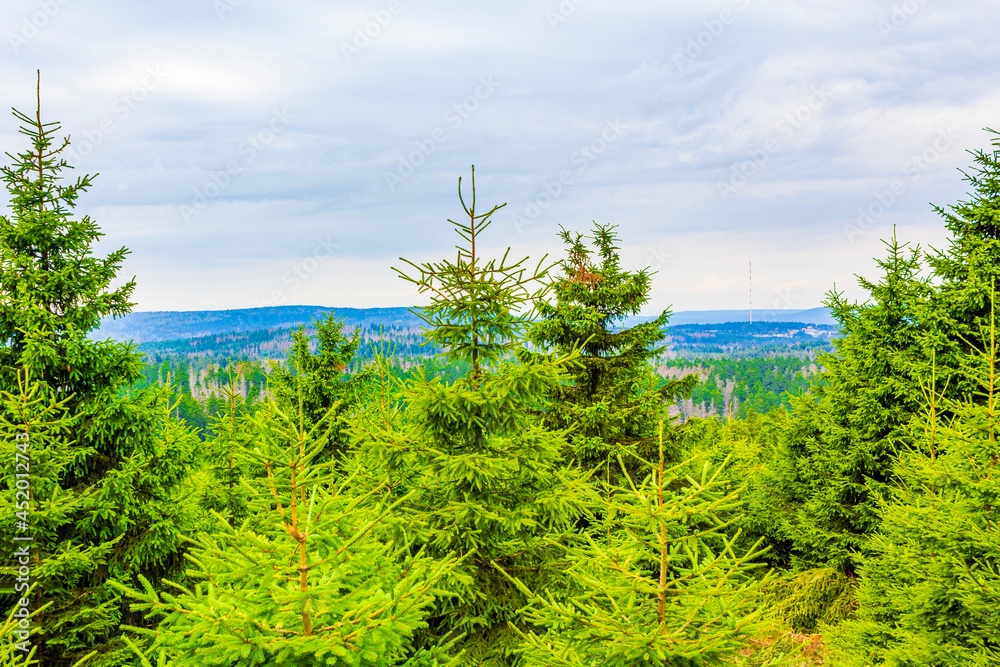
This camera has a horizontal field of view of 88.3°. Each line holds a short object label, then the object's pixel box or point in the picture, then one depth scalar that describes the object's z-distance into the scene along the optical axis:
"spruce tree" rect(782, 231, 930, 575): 12.62
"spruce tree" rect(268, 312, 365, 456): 14.27
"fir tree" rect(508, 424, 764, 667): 3.70
